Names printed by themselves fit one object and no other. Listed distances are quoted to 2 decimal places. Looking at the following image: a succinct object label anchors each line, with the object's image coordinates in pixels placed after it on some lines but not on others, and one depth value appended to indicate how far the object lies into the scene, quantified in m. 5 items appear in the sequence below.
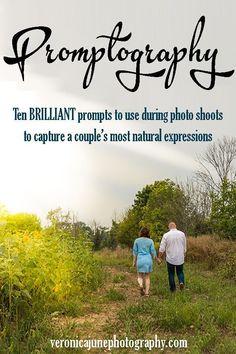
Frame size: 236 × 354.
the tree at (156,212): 41.72
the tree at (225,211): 28.81
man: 13.96
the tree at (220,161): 39.08
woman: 13.23
